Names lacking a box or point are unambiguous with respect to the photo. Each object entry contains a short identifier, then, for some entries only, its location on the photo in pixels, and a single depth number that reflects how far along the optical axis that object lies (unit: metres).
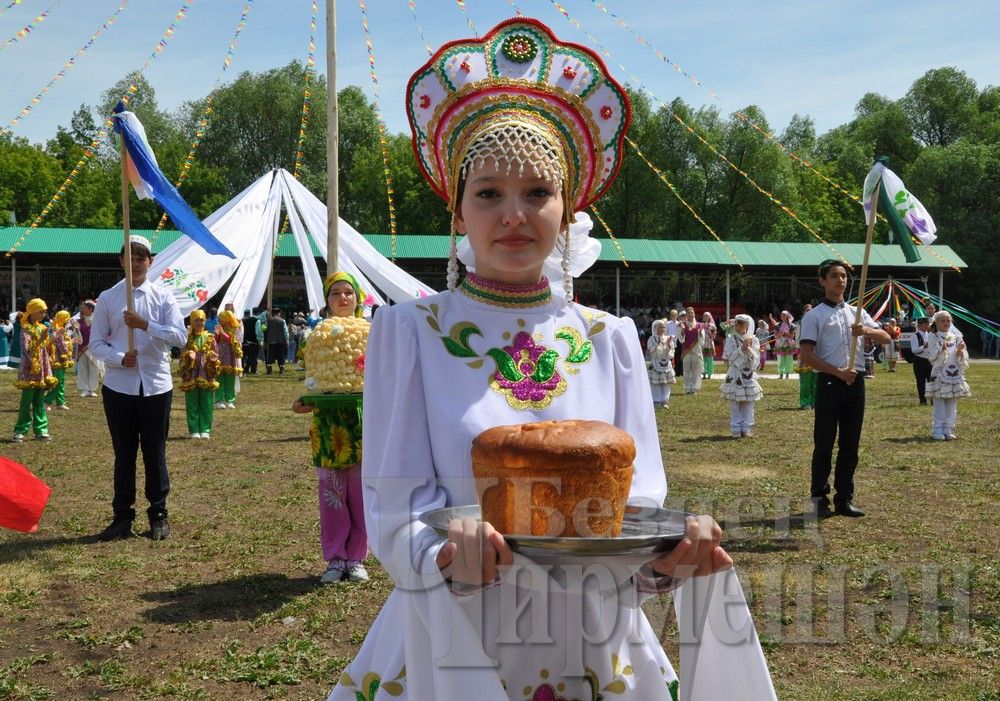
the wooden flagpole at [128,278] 6.99
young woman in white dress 2.03
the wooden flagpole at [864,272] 8.08
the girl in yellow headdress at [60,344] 15.42
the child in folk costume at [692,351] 21.25
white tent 18.80
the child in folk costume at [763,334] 29.28
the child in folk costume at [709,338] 24.65
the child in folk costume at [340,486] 6.18
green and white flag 8.61
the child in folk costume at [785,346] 25.55
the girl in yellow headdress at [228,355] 16.11
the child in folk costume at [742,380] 14.16
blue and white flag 7.50
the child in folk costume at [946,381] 13.85
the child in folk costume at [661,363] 18.33
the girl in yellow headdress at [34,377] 12.88
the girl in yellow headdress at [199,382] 13.32
